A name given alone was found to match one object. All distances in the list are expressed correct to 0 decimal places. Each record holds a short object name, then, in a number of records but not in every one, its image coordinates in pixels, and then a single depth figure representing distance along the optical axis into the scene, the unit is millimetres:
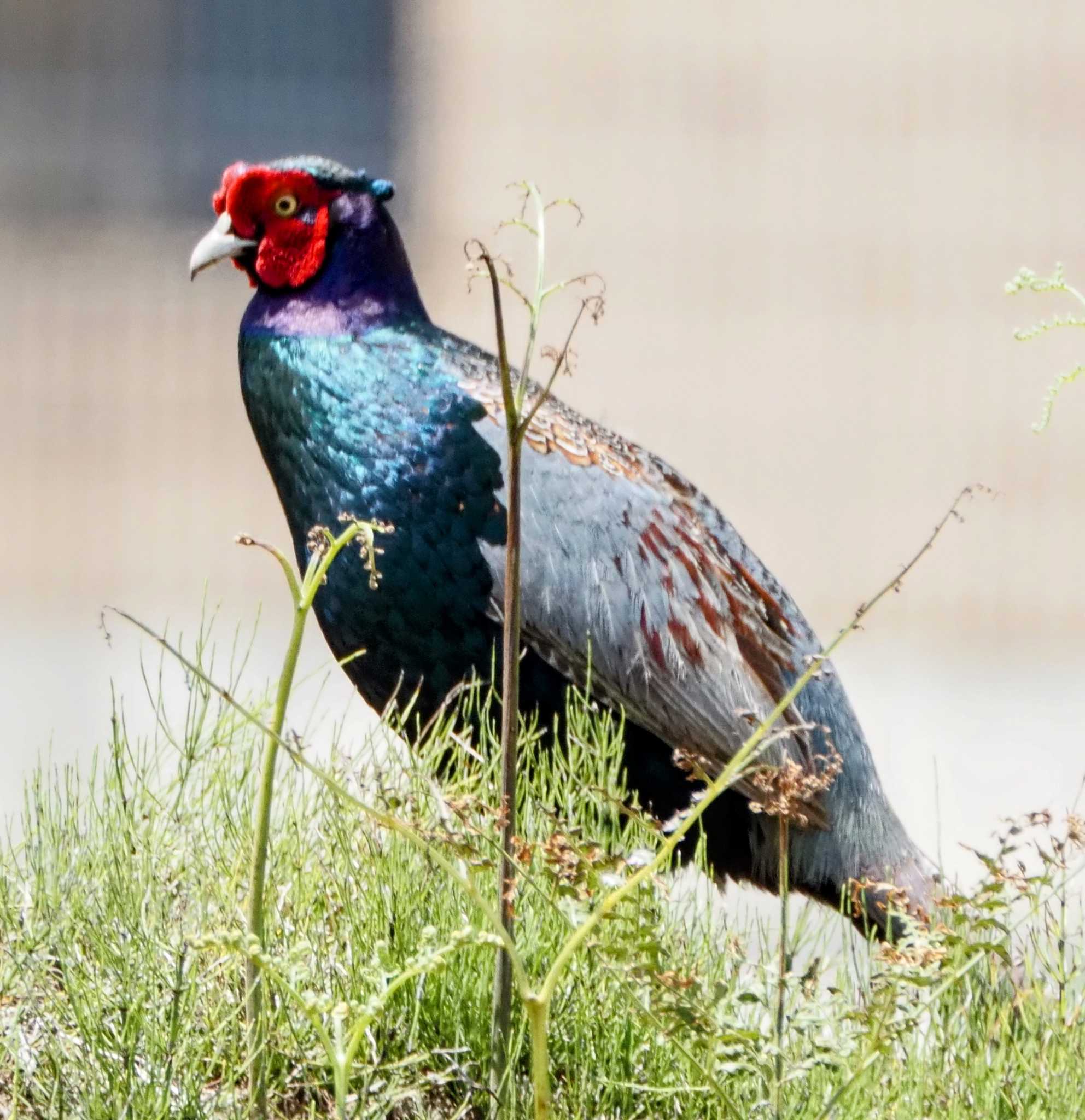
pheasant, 10173
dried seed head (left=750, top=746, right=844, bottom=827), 9924
